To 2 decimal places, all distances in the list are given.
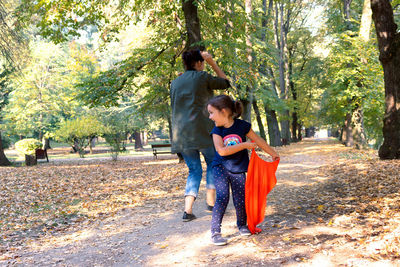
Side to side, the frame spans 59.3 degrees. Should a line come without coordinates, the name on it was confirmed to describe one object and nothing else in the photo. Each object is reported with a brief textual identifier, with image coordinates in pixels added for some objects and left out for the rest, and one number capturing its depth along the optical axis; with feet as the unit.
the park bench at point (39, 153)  61.05
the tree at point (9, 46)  49.88
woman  14.46
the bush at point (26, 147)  55.98
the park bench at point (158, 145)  67.93
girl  11.90
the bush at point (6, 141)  115.40
